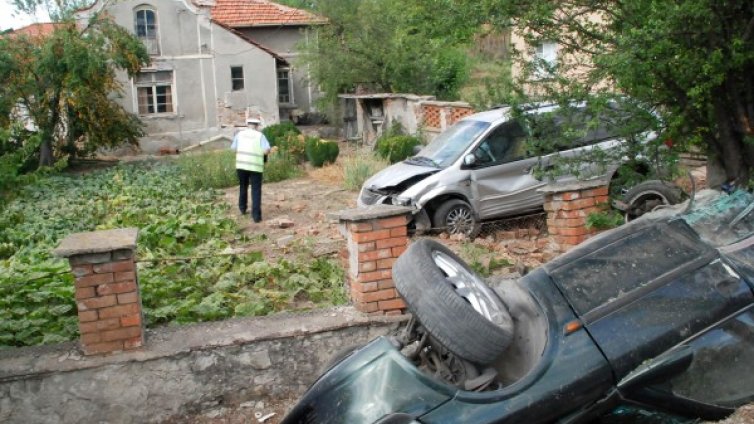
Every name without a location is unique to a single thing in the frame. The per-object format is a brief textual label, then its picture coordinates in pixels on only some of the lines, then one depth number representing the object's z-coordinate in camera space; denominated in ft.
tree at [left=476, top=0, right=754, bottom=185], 18.99
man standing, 41.68
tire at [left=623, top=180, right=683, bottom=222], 27.04
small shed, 70.36
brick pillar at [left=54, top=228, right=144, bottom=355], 15.87
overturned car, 9.89
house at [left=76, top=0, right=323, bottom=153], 97.14
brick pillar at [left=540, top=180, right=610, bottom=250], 22.43
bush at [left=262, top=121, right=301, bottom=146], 82.02
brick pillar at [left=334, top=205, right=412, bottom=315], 17.99
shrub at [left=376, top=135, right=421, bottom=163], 60.64
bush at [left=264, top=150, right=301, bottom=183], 61.31
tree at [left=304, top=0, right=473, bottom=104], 82.84
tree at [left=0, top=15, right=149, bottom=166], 74.33
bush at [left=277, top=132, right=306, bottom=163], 71.51
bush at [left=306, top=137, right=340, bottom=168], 68.44
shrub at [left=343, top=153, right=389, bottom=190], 53.83
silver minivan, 34.14
